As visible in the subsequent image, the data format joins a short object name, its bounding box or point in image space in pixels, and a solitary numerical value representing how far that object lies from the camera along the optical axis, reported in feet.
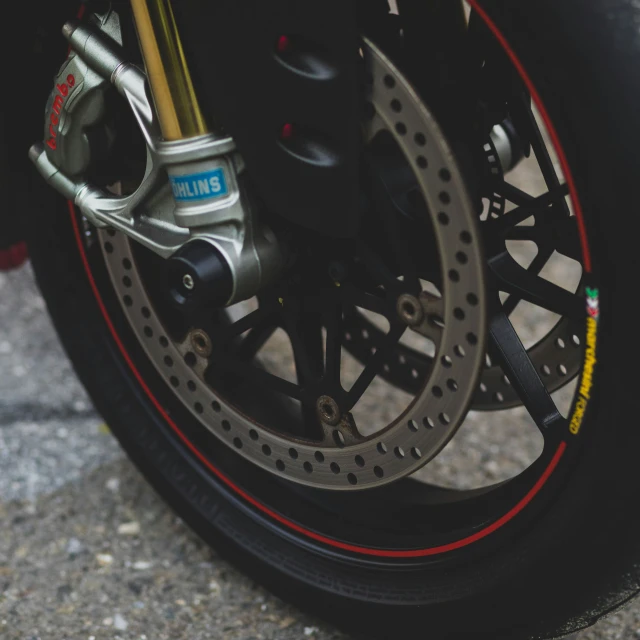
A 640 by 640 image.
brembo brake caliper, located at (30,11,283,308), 7.21
